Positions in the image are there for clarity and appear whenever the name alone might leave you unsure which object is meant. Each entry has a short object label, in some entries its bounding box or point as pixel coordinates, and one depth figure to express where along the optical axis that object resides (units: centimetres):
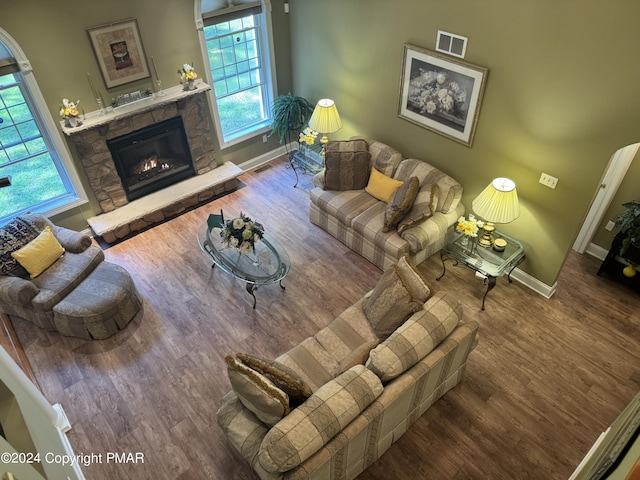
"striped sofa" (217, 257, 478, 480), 302
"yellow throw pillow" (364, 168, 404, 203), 553
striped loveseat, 510
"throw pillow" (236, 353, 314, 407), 321
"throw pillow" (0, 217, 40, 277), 466
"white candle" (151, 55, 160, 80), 561
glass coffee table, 484
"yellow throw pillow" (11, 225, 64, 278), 470
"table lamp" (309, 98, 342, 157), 604
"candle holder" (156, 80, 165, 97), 578
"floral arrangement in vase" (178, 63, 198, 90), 584
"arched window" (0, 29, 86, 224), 485
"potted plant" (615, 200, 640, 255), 456
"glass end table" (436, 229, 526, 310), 481
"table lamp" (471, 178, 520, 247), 451
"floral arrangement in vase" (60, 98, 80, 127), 512
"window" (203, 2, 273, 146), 610
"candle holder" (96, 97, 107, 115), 540
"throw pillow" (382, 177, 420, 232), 505
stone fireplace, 558
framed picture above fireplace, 512
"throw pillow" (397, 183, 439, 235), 504
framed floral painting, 476
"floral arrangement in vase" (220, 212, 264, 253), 474
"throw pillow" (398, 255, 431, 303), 384
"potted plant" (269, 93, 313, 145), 654
